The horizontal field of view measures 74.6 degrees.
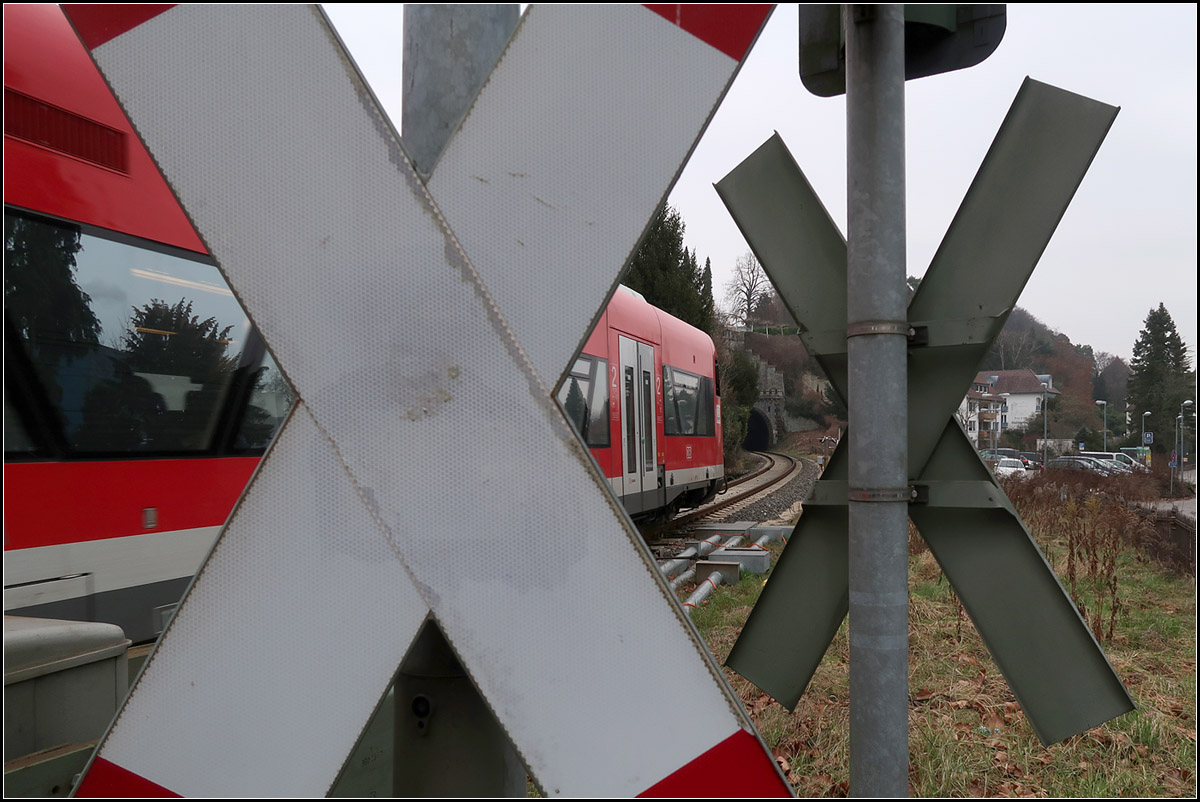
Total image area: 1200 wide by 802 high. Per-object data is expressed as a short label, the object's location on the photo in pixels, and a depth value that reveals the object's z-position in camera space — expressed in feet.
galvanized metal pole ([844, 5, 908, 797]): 4.80
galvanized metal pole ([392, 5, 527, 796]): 4.73
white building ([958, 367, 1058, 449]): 246.29
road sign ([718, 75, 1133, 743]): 4.93
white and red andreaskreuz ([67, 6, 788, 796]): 3.97
